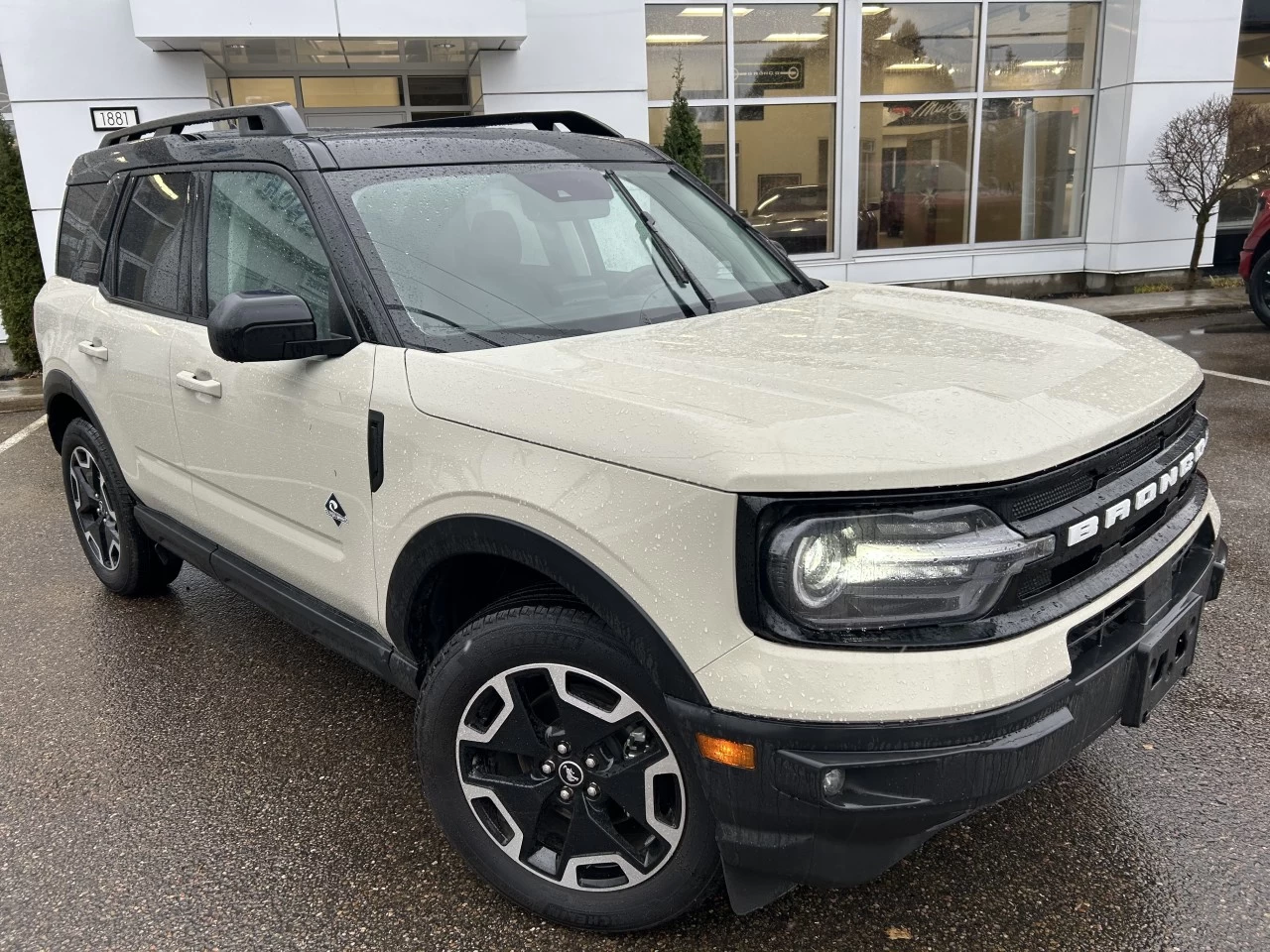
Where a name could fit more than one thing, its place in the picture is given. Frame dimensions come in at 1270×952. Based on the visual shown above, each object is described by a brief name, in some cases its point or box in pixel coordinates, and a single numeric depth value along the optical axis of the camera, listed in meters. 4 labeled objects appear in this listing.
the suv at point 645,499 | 1.74
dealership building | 9.69
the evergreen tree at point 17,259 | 9.85
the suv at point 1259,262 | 9.27
